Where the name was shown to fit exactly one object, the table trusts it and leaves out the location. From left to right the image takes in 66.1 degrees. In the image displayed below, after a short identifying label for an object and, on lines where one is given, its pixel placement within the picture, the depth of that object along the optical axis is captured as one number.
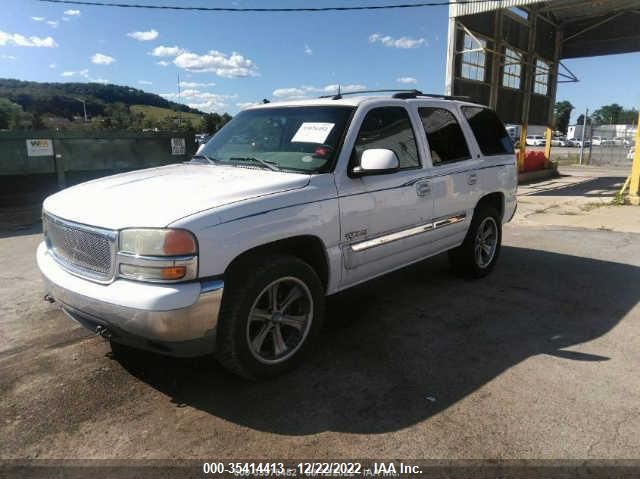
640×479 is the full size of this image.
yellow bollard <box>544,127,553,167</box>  20.59
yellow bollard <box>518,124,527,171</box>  17.42
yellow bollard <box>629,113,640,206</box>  11.68
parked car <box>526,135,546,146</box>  66.61
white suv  2.71
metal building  13.45
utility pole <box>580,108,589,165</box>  24.64
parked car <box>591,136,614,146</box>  29.11
